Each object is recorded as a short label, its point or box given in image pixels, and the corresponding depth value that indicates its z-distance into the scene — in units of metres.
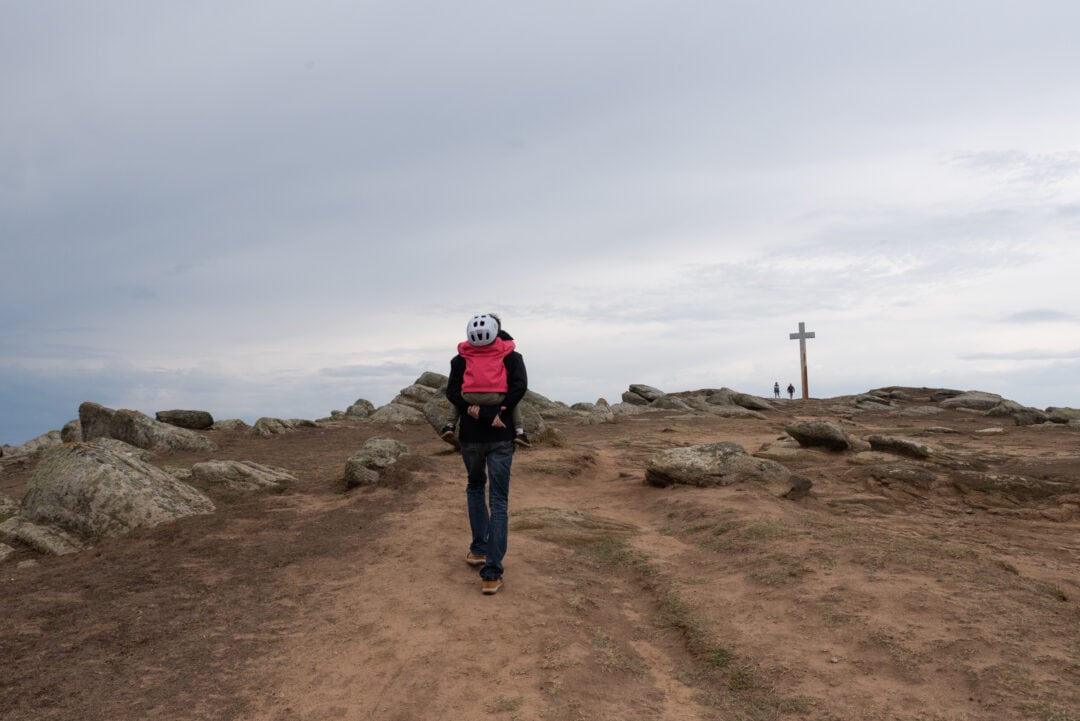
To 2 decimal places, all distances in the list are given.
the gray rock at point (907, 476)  14.12
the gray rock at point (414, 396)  33.28
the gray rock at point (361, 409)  35.47
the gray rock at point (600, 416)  30.10
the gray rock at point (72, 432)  26.08
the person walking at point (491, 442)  7.82
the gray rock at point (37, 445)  27.81
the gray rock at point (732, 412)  33.25
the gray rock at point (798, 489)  13.07
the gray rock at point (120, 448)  13.14
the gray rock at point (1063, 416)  29.34
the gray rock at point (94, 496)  10.85
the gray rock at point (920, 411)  35.46
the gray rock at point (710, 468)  13.41
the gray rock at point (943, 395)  41.38
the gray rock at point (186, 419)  27.50
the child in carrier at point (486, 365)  7.82
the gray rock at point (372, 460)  14.52
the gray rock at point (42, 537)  10.29
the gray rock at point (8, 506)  12.58
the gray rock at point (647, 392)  42.50
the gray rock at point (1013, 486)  13.34
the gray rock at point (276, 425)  26.56
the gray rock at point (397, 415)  29.61
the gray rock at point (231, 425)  27.89
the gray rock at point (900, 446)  16.83
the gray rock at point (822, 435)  18.33
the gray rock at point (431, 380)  36.34
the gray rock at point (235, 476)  14.58
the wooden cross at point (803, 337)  42.12
